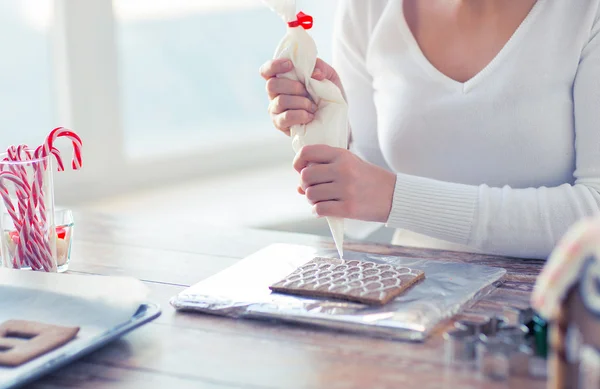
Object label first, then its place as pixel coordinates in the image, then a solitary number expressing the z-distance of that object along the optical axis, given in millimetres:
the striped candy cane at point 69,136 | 1191
